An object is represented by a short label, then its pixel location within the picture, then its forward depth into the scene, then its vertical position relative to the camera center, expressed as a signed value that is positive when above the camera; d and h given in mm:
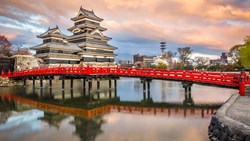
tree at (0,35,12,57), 41874 +6271
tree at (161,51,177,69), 85462 +6026
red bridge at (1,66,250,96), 15878 -703
